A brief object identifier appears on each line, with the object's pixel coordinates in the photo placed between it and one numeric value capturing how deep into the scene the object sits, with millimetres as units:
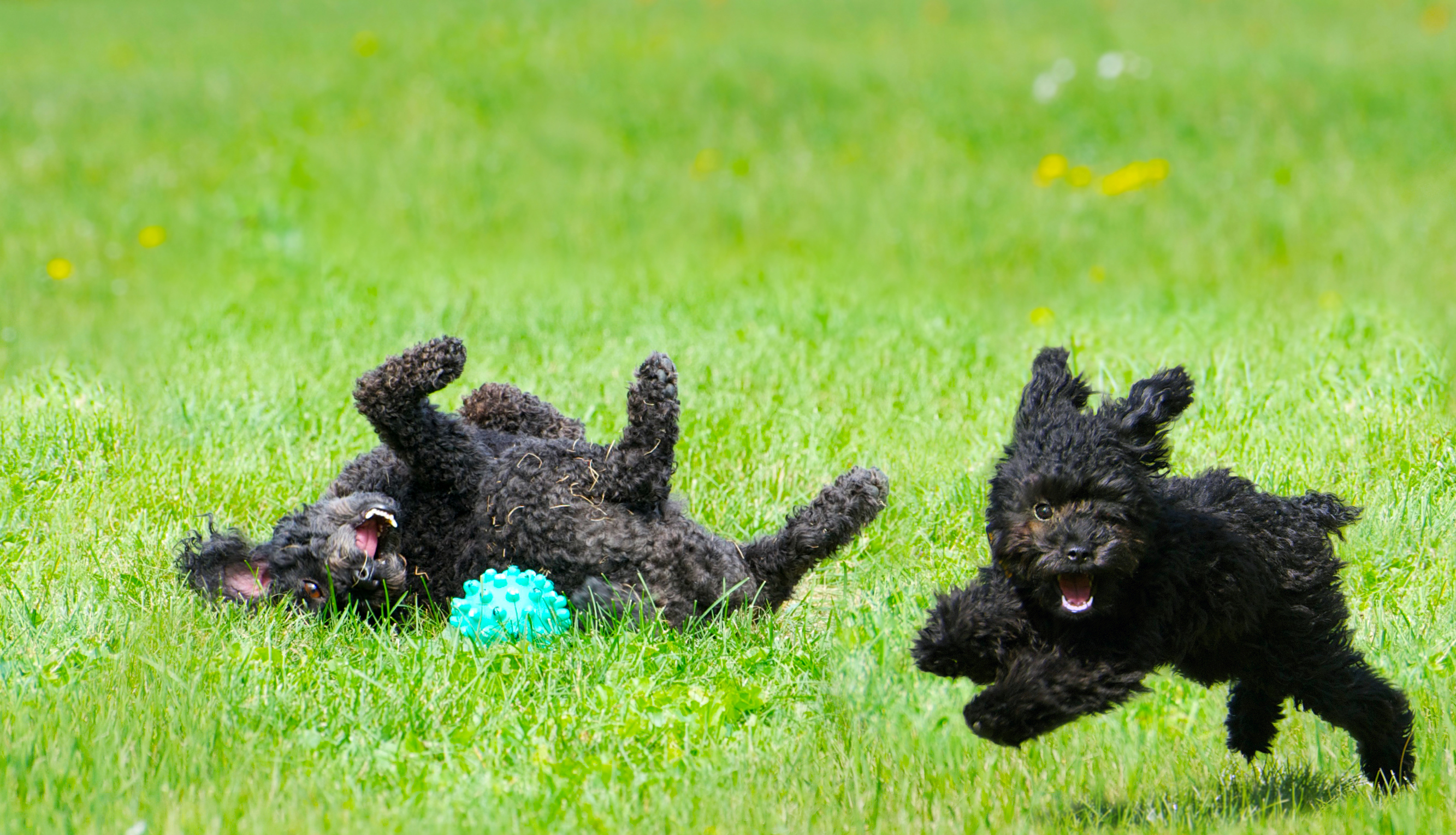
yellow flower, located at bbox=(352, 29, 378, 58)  16484
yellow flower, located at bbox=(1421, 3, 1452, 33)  17250
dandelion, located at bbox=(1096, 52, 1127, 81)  15297
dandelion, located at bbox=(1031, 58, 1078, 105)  14859
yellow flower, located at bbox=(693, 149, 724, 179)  13328
